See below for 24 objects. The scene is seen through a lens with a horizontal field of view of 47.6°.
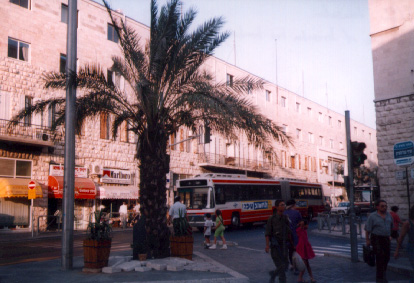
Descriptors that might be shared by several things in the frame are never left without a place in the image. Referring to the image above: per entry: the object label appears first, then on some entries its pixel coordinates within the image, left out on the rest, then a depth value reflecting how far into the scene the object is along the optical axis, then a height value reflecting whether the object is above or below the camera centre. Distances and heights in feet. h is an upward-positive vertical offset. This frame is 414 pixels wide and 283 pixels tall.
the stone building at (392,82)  66.64 +16.00
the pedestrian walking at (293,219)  32.83 -1.82
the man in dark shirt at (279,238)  27.50 -2.68
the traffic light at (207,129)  45.32 +6.43
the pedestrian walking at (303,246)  32.19 -3.61
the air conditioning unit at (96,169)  101.58 +6.07
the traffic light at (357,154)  41.06 +3.41
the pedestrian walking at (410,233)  26.37 -2.38
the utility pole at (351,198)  39.75 -0.43
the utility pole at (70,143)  36.01 +4.22
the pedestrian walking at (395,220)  36.21 -2.42
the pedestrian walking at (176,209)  51.80 -1.49
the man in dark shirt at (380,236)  27.86 -2.58
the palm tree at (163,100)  40.55 +8.60
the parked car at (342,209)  130.93 -4.28
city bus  84.58 -0.20
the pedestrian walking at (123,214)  98.32 -3.70
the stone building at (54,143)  86.63 +12.32
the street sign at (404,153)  36.35 +3.11
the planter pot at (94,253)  34.73 -4.15
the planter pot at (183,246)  40.81 -4.41
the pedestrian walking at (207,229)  56.09 -4.08
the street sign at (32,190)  78.77 +1.28
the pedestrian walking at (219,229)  55.11 -4.00
